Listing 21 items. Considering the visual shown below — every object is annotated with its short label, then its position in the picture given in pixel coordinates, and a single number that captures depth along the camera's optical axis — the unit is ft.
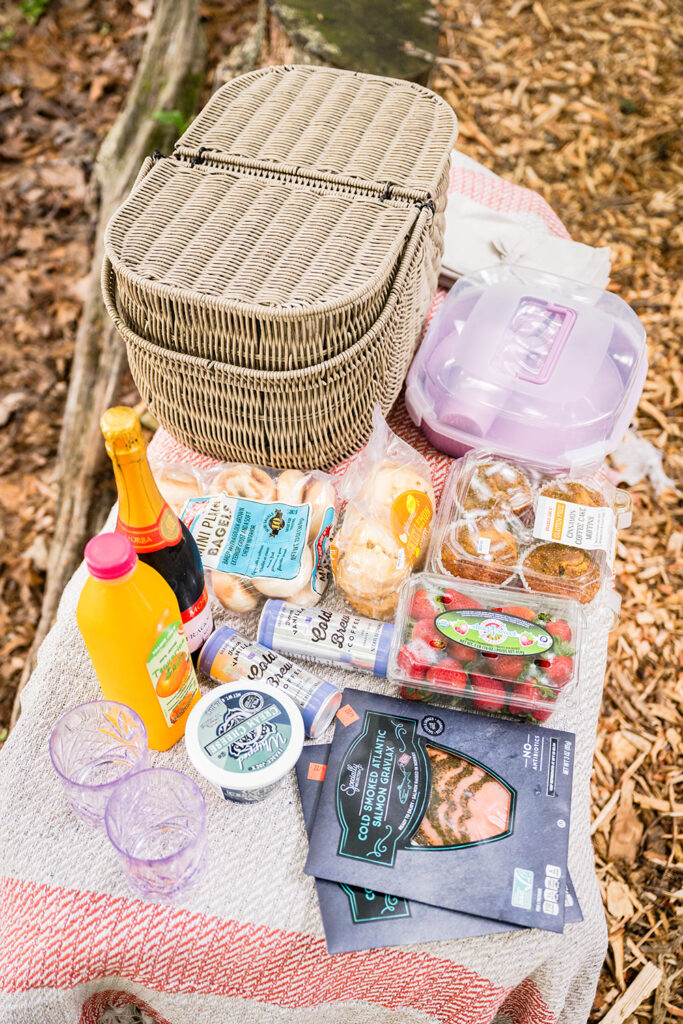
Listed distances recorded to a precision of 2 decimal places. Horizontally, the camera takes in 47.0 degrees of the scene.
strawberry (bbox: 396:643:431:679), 3.16
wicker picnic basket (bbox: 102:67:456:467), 3.38
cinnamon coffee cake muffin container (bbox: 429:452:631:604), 3.49
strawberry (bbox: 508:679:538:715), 3.12
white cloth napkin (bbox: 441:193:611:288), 5.05
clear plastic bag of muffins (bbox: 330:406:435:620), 3.43
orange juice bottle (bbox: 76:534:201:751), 2.44
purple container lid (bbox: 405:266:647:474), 4.08
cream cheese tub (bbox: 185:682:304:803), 2.82
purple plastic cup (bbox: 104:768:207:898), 2.73
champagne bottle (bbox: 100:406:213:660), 2.51
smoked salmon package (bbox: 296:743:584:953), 2.76
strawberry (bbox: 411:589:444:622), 3.27
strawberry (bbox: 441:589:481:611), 3.30
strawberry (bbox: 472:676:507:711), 3.14
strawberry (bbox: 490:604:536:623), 3.24
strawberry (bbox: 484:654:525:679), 3.11
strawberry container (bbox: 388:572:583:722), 3.11
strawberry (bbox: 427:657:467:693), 3.14
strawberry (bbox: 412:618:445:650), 3.19
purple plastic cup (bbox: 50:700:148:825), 2.85
